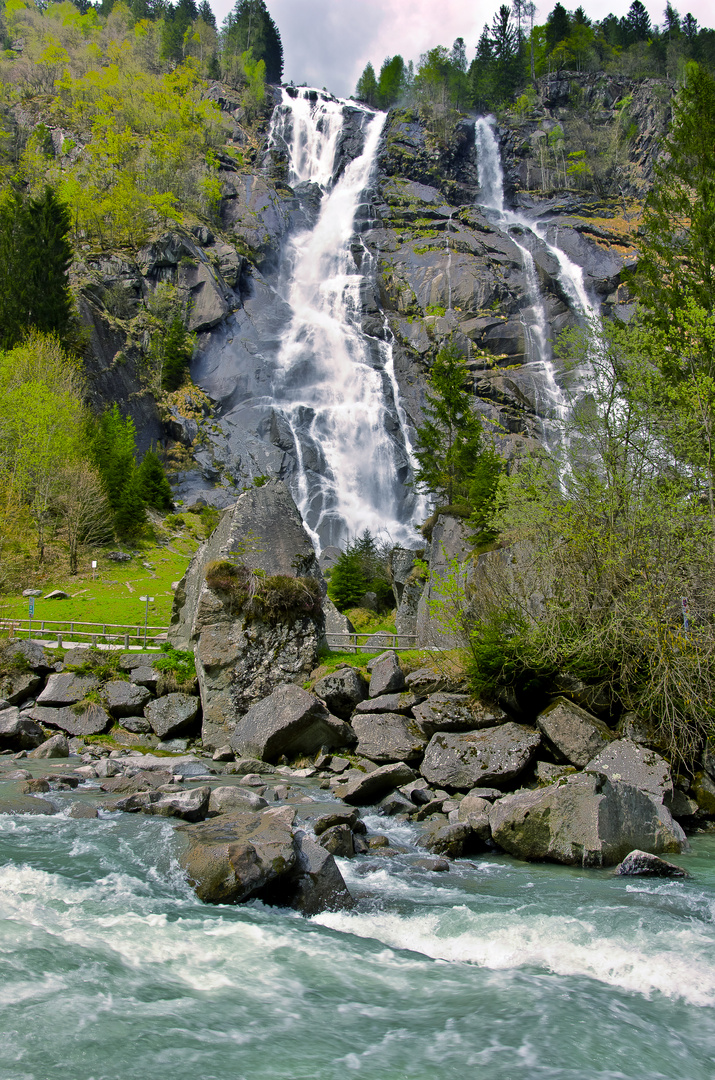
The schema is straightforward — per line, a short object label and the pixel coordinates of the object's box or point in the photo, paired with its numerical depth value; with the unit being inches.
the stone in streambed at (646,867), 360.2
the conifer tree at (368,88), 4151.1
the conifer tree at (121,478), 1633.9
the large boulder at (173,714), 708.0
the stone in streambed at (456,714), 581.0
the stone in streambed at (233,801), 434.0
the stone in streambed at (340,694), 679.7
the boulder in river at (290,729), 611.5
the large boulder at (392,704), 649.6
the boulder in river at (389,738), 589.6
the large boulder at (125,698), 736.3
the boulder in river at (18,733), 634.8
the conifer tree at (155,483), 1835.6
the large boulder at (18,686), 750.8
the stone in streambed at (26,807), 414.9
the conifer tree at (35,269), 1850.4
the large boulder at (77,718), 703.1
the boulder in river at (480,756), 513.0
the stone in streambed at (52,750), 608.1
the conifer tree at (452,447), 1161.4
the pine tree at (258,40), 4234.7
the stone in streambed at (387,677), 680.4
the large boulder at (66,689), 745.0
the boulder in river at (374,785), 500.4
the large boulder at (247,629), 703.7
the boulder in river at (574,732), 517.0
